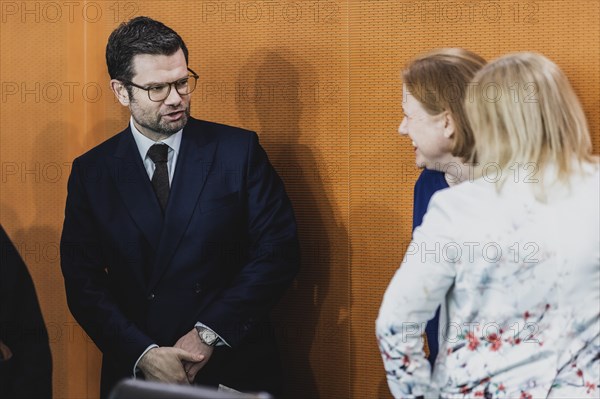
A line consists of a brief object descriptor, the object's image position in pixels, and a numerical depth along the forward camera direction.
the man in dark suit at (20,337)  5.04
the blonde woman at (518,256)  4.95
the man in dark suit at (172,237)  5.54
